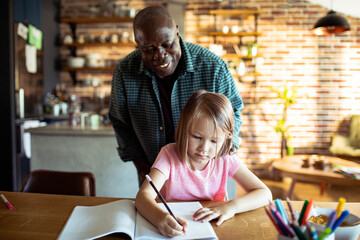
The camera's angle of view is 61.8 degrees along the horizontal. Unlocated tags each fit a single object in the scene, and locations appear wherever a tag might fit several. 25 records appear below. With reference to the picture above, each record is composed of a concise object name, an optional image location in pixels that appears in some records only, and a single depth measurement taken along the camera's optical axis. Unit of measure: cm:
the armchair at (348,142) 397
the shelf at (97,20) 440
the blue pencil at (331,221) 49
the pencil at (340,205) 55
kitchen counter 249
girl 92
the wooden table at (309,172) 263
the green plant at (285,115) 410
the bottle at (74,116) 273
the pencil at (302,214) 56
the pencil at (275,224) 52
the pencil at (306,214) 55
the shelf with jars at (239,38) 430
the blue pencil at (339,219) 50
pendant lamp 322
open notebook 75
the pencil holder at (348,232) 66
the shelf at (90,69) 445
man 138
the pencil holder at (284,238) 50
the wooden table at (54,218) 80
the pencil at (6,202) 97
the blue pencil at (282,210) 55
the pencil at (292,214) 52
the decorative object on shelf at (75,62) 448
